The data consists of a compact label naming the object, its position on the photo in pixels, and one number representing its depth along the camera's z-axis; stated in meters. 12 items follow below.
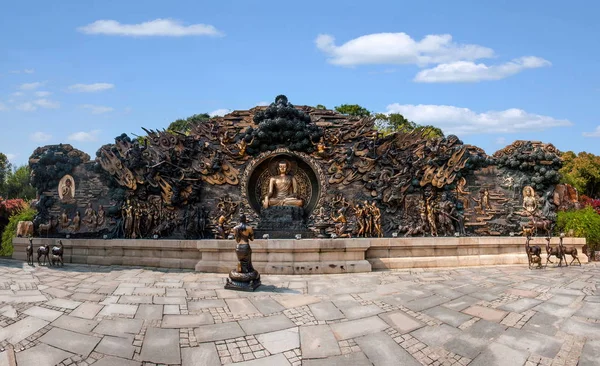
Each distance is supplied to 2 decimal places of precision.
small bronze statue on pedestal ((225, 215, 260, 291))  7.50
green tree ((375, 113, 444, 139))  36.06
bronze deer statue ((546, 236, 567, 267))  10.75
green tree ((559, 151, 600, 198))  26.50
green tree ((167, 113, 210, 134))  36.29
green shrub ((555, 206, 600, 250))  13.16
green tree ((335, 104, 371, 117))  35.81
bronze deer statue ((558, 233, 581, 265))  10.83
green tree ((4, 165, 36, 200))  30.41
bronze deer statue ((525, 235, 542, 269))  10.30
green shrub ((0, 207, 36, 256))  17.91
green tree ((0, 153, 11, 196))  30.60
